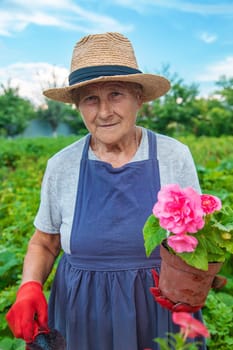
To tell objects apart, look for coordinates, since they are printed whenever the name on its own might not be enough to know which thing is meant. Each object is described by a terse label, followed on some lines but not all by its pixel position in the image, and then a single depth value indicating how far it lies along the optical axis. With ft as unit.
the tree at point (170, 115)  102.12
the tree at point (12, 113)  130.93
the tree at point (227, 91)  98.22
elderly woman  4.97
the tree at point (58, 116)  148.56
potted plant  2.91
